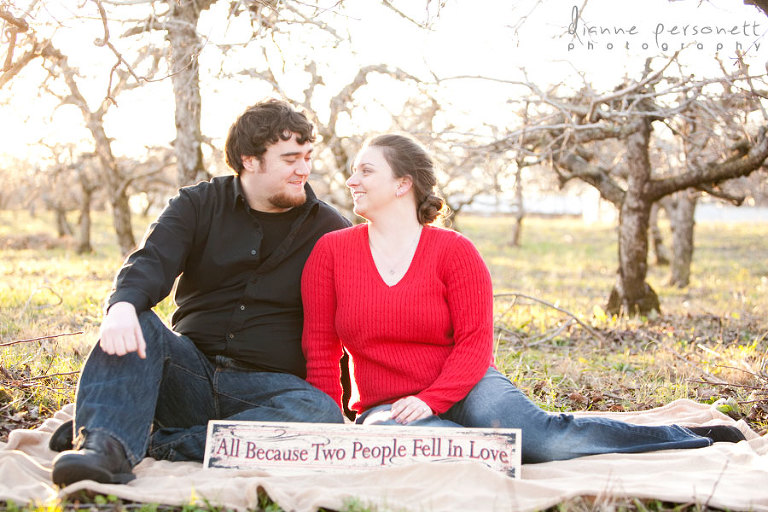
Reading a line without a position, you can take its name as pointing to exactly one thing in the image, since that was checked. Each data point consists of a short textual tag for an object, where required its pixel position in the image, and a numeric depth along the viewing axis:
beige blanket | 2.69
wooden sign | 3.03
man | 3.18
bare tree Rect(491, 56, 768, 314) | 6.82
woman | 3.29
